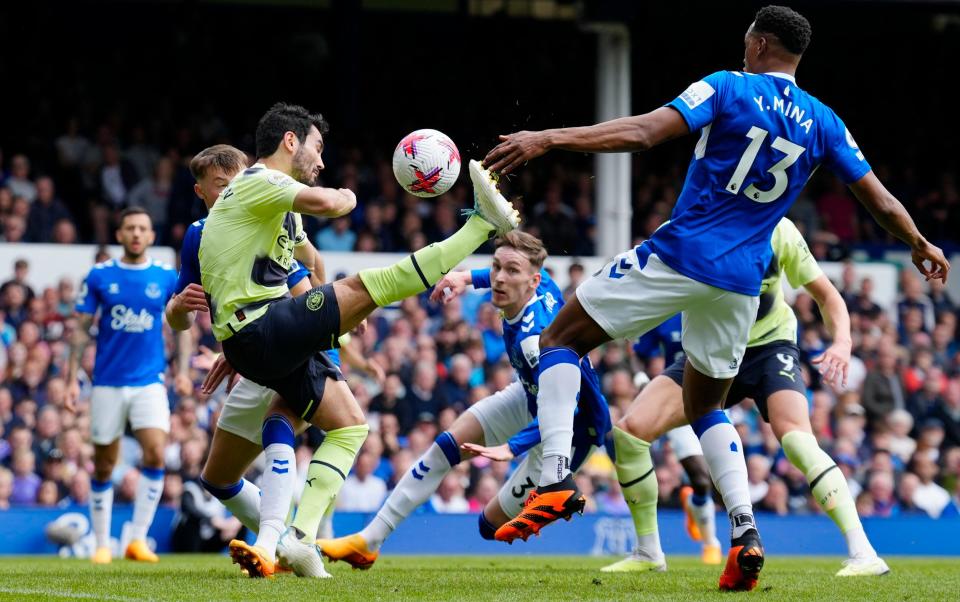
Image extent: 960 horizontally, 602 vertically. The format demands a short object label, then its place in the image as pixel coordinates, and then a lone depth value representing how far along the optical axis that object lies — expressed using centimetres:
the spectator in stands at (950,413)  1622
